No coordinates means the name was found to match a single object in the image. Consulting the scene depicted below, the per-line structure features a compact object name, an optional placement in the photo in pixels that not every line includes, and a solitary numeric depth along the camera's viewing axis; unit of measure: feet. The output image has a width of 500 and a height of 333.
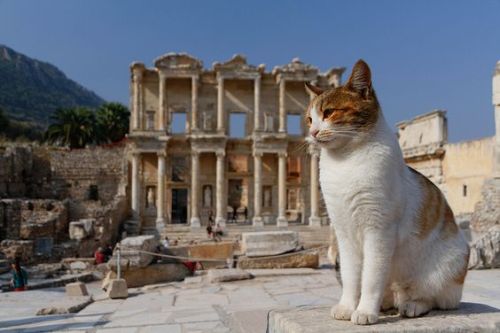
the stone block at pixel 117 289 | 27.40
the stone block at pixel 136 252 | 33.63
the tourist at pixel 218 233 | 83.27
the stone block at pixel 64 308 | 22.54
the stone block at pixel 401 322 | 8.06
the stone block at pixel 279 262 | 37.83
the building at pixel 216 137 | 99.96
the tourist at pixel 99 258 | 52.75
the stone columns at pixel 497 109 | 51.95
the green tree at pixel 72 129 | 153.07
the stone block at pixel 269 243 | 38.45
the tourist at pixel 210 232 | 86.38
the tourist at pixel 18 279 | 38.29
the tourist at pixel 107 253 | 55.35
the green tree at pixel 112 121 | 164.96
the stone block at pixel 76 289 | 30.37
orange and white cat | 8.30
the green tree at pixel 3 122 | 179.46
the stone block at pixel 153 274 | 33.45
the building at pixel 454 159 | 57.67
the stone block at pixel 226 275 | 31.68
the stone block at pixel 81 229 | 68.55
